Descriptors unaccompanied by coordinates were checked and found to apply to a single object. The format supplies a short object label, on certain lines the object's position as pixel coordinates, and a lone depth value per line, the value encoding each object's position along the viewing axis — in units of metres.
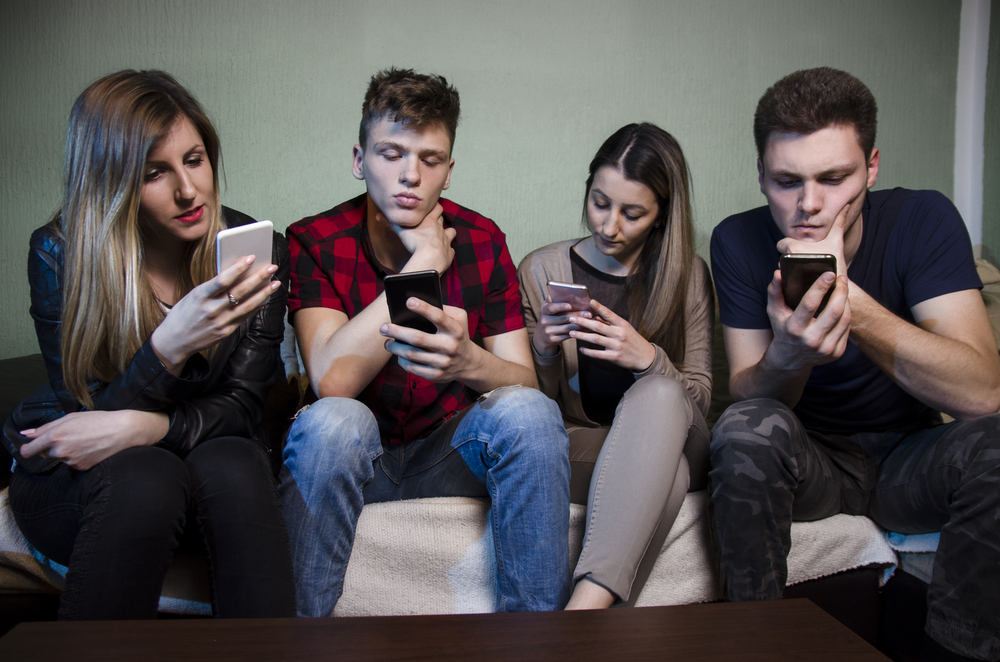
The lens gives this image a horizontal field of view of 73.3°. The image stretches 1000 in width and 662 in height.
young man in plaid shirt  1.01
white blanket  1.08
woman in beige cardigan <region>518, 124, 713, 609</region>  1.06
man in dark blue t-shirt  1.00
